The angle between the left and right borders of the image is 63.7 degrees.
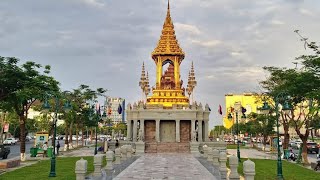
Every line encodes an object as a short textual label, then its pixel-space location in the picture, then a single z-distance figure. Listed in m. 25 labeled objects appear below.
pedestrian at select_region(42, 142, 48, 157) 30.61
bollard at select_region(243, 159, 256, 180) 10.97
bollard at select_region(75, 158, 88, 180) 11.94
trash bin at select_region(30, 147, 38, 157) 30.19
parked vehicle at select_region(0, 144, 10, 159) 28.01
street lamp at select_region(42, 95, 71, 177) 16.15
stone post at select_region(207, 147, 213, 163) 22.64
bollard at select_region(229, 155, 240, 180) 14.27
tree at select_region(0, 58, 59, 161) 19.12
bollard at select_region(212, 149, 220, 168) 19.52
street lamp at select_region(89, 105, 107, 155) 37.28
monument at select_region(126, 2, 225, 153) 36.93
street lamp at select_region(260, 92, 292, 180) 15.41
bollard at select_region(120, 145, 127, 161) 22.61
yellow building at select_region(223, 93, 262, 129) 112.70
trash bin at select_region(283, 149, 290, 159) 29.11
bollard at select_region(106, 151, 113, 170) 16.24
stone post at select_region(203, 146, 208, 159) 25.35
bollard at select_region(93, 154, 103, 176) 14.62
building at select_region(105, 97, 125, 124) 135.69
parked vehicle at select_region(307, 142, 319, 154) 39.69
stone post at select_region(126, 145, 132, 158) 25.95
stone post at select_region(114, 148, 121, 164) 18.88
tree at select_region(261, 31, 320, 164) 19.23
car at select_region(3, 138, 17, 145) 56.83
